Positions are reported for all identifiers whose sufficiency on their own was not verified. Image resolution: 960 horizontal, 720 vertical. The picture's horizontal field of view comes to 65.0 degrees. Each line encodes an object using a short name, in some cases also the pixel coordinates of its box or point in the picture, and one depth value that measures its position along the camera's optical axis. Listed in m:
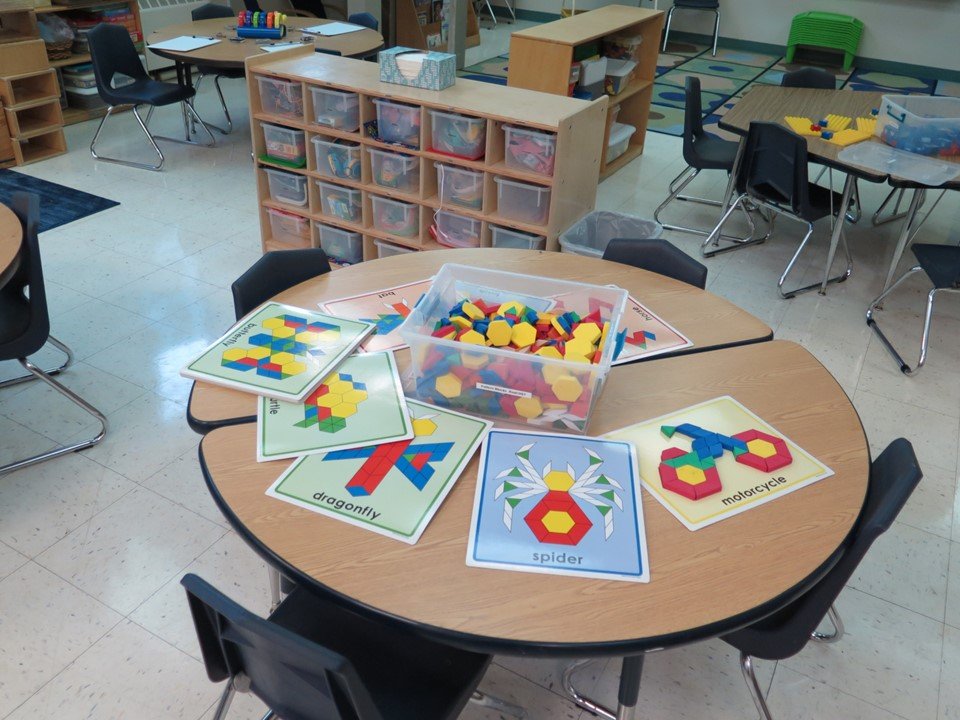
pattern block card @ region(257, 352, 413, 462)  1.61
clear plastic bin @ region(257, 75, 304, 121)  3.60
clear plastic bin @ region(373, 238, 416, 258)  3.71
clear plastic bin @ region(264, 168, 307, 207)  3.84
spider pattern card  1.37
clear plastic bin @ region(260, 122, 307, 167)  3.69
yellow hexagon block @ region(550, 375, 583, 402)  1.62
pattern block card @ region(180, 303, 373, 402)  1.80
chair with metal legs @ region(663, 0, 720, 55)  8.94
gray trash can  3.58
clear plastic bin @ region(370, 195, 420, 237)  3.61
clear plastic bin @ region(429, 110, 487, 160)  3.23
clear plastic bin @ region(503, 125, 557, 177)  3.08
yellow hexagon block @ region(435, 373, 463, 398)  1.72
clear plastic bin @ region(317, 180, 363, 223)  3.73
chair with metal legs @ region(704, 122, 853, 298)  3.71
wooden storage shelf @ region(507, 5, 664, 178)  4.68
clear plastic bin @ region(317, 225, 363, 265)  3.86
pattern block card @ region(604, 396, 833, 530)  1.51
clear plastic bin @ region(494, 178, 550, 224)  3.24
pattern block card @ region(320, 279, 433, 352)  2.01
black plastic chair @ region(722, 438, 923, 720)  1.48
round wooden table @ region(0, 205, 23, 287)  2.27
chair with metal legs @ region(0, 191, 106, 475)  2.48
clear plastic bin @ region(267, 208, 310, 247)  3.97
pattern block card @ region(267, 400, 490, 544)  1.44
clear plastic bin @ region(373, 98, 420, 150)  3.35
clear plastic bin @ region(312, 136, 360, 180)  3.61
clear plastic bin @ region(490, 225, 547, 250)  3.31
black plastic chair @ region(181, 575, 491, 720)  1.21
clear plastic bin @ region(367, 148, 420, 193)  3.49
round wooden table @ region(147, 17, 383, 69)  4.88
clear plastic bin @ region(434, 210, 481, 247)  3.48
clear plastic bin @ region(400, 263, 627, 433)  1.63
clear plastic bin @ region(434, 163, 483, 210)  3.37
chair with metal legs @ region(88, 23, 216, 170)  5.06
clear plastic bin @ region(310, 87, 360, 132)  3.50
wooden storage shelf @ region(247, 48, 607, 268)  3.13
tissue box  3.29
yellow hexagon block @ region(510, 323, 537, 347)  1.78
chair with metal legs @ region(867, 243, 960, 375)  3.20
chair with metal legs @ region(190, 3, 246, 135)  5.96
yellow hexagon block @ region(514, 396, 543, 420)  1.68
